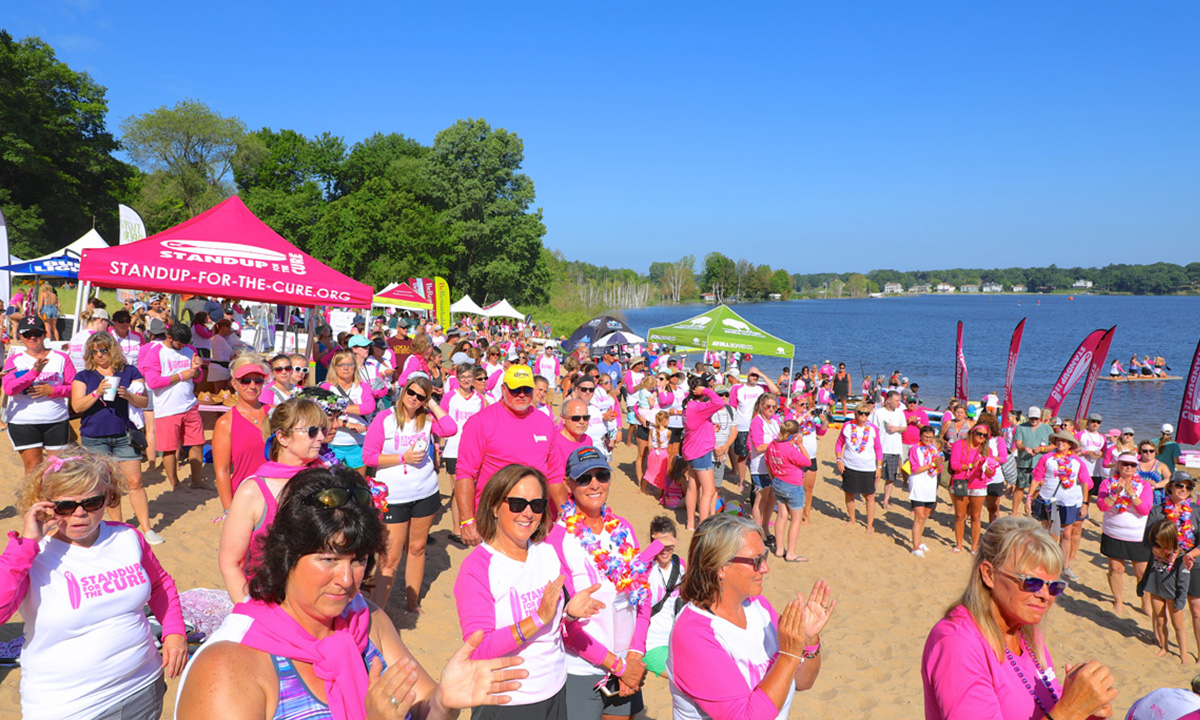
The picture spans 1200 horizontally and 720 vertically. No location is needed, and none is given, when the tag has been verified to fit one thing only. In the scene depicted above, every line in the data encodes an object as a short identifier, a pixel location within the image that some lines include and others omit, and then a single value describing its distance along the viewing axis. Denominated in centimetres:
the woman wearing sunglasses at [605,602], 286
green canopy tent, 1627
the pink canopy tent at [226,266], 686
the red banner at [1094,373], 1134
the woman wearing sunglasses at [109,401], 505
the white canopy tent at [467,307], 2964
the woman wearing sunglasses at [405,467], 455
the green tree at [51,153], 3088
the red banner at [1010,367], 1234
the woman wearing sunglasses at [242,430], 408
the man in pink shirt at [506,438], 422
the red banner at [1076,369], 1136
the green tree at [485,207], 4603
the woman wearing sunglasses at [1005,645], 201
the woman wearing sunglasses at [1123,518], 684
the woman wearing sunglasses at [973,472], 816
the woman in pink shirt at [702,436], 760
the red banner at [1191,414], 905
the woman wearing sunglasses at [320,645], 145
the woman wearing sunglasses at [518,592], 245
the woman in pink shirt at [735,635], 210
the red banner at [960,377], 1357
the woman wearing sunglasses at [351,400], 508
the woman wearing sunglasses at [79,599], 232
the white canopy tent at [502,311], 3120
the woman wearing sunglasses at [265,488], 276
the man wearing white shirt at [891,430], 1002
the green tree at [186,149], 4666
